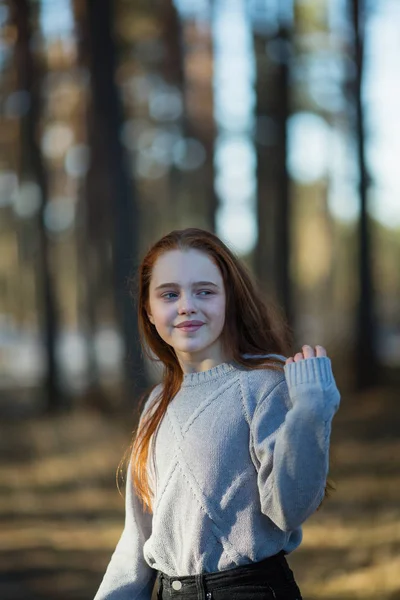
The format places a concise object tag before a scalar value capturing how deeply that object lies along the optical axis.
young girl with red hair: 1.88
